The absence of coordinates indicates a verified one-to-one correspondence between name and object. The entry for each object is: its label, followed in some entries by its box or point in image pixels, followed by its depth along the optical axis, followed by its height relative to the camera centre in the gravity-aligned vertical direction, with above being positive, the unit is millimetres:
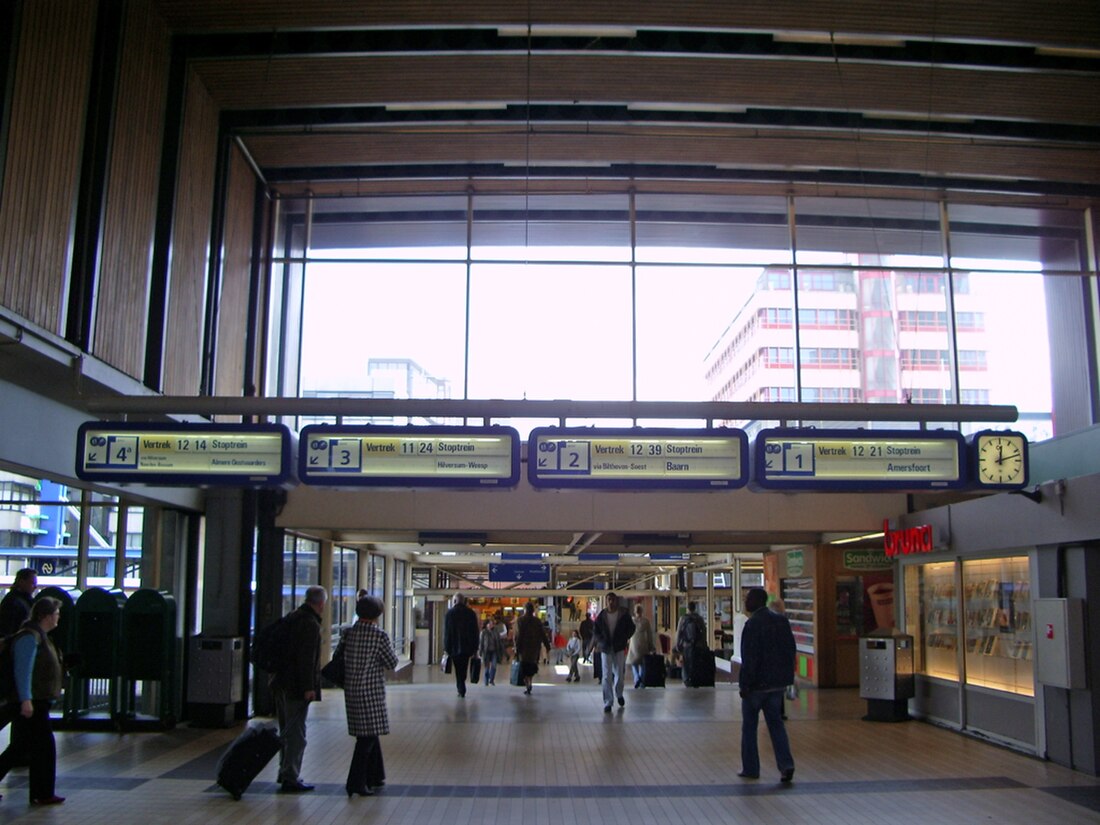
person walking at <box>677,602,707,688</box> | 17391 -1135
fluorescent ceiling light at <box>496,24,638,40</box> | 11102 +5859
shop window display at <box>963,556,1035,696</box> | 10984 -513
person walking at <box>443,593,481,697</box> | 15086 -952
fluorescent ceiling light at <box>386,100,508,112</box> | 12852 +5869
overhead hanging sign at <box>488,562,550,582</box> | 23281 -6
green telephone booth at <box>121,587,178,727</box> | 12180 -909
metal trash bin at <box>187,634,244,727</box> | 12500 -1339
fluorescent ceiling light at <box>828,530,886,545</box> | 14853 +583
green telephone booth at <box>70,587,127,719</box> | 12055 -837
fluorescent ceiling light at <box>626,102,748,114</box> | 13008 +5849
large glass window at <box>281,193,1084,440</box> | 14938 +4038
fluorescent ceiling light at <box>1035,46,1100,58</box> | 11597 +5899
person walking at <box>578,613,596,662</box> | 20728 -1222
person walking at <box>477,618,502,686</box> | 19078 -1437
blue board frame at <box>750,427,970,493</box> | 9062 +967
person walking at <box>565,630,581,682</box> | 21059 -1936
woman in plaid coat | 8211 -915
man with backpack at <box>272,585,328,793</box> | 8547 -936
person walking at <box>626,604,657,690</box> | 17250 -1186
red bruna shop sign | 12531 +456
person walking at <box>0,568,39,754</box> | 9094 -320
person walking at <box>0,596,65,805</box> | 7926 -1014
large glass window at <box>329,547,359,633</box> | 19234 -280
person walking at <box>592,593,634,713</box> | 13219 -826
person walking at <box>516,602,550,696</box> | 15789 -1069
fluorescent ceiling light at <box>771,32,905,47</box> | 11329 +5919
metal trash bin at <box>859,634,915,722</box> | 12758 -1210
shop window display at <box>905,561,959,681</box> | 12438 -497
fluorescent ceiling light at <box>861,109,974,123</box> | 13133 +5865
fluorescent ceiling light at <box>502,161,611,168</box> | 14672 +5788
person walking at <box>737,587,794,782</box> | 9102 -892
